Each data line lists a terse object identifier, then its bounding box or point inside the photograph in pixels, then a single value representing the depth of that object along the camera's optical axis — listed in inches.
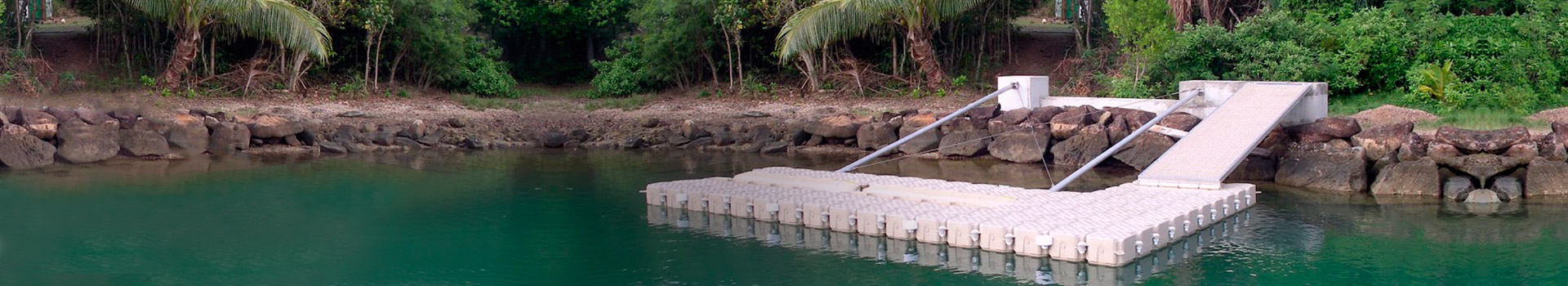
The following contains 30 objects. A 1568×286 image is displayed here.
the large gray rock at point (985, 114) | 759.7
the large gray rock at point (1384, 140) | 601.3
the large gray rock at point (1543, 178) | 564.1
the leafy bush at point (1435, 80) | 709.9
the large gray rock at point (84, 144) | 728.3
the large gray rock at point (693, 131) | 858.8
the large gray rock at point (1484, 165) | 567.8
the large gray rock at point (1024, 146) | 718.5
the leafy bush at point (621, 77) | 960.3
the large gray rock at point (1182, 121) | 661.3
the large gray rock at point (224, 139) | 791.1
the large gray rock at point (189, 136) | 774.5
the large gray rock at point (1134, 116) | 694.5
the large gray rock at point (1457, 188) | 563.5
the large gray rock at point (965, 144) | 753.6
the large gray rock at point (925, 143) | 776.9
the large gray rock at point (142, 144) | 756.0
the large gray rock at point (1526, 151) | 568.1
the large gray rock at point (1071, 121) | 714.2
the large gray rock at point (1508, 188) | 561.3
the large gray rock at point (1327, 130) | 614.9
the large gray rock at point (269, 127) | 804.6
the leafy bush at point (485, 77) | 959.6
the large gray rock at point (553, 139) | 866.8
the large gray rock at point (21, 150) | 701.3
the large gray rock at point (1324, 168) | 597.6
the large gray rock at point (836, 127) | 803.4
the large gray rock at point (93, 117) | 746.2
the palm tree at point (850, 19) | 886.4
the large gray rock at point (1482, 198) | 559.2
